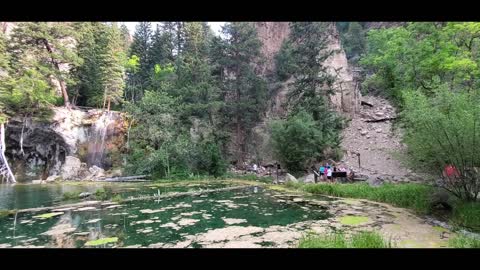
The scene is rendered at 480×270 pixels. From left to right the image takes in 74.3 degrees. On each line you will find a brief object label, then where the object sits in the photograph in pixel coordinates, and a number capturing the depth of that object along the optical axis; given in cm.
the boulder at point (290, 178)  1768
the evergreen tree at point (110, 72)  2953
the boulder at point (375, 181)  1727
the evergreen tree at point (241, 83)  2928
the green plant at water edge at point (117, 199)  1345
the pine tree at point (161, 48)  3906
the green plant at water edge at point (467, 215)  860
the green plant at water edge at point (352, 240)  599
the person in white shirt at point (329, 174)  1827
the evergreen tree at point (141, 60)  3745
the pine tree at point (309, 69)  2470
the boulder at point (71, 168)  2445
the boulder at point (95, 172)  2408
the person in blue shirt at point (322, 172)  1885
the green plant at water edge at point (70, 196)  1448
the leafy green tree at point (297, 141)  2030
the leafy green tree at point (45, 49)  2545
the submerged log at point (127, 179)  2242
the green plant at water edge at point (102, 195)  1427
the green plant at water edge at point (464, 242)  604
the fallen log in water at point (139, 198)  1170
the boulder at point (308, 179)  1828
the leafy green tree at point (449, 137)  874
